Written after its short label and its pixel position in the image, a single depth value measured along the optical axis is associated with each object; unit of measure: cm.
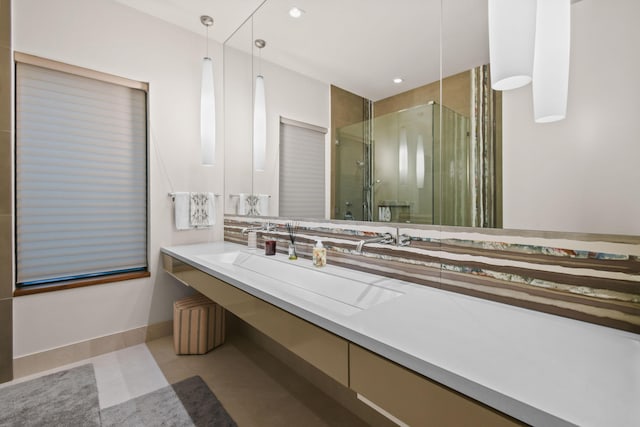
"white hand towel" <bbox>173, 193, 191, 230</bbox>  236
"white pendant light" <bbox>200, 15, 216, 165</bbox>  229
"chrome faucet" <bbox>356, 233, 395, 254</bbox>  135
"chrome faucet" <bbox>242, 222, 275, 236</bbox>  213
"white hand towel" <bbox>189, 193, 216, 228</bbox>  244
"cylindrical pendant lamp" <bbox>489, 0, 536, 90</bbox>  87
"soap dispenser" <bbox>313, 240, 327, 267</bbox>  158
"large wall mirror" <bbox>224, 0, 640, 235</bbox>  87
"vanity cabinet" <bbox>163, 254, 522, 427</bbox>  60
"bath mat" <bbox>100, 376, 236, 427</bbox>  152
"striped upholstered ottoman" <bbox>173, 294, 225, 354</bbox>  215
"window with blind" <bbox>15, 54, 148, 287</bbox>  185
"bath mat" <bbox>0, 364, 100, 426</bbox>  151
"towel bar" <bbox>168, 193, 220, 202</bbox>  236
